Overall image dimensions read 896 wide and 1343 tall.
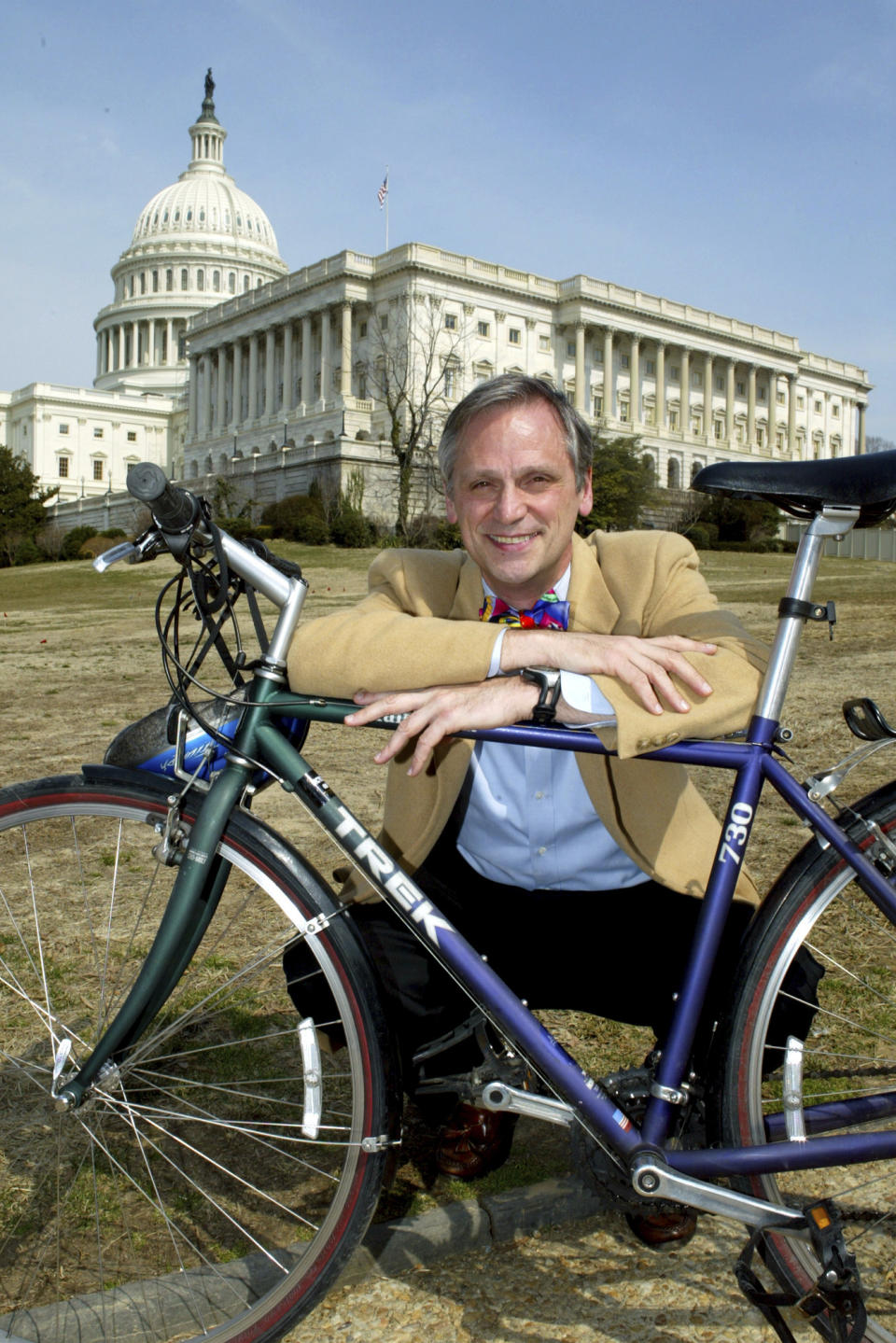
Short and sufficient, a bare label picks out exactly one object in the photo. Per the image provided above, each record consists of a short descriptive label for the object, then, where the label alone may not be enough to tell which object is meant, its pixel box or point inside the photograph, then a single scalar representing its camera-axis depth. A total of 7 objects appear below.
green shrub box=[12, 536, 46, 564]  39.84
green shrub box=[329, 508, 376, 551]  36.91
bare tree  55.94
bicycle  1.83
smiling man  1.94
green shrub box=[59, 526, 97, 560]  40.47
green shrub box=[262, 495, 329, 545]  37.92
